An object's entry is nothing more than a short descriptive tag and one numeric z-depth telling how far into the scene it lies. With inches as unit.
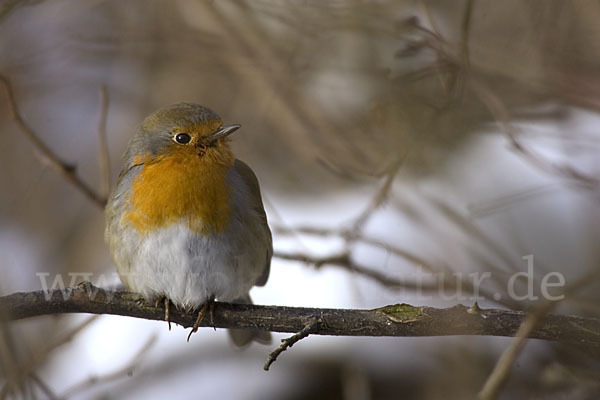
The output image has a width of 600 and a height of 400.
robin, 254.4
